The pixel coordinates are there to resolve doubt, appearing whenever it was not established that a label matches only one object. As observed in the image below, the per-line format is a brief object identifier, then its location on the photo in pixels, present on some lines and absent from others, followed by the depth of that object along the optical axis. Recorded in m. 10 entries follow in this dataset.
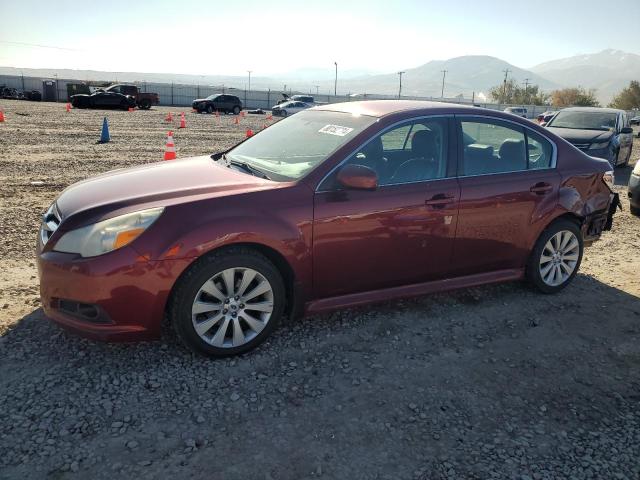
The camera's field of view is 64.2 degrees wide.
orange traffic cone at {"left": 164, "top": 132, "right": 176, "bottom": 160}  8.95
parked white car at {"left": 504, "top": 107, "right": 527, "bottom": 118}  51.10
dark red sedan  3.15
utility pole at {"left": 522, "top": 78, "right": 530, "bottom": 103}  113.50
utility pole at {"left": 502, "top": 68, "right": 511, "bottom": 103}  116.28
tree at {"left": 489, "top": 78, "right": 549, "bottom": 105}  112.12
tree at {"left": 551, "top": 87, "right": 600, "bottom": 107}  98.52
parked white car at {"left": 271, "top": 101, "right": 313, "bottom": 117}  37.23
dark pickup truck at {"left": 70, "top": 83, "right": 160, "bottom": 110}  32.19
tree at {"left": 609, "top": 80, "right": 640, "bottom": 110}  94.31
